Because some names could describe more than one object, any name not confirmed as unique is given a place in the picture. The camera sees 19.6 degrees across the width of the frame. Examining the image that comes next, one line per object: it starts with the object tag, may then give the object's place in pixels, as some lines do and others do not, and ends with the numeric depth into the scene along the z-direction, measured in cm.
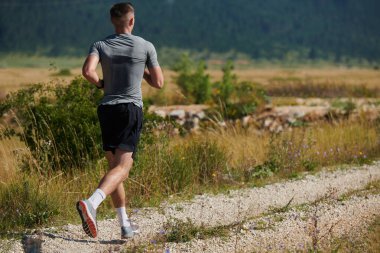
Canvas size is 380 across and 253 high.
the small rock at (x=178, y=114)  3235
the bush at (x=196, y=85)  4312
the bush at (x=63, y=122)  1535
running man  973
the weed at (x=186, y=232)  1038
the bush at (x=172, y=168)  1401
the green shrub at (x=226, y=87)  3748
